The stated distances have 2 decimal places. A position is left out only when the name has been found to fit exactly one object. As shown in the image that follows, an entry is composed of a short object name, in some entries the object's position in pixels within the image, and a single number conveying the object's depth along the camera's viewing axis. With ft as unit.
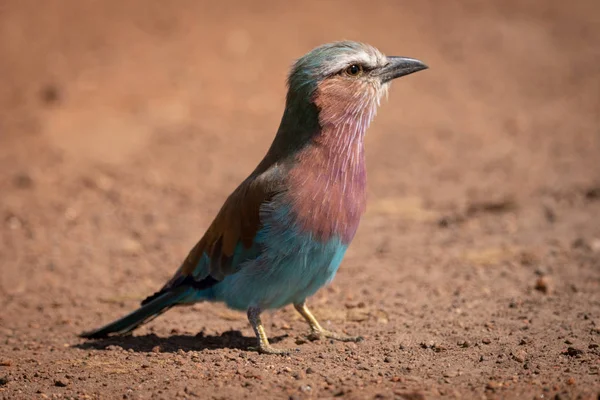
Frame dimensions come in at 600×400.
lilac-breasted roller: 37.93
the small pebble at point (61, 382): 36.42
